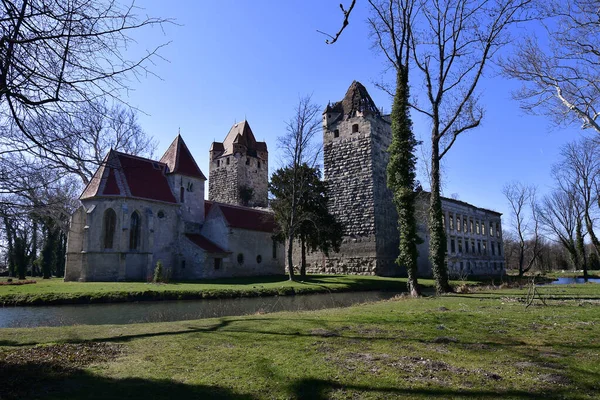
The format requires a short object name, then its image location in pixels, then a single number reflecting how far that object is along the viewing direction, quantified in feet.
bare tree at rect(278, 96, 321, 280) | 95.28
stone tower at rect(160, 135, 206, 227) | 113.19
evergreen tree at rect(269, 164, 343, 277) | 103.04
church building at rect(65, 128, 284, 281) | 95.04
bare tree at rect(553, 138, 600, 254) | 101.76
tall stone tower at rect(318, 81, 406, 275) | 112.88
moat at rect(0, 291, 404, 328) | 41.56
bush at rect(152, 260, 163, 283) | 84.35
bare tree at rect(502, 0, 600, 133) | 42.60
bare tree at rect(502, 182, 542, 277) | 131.41
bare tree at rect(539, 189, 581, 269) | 126.52
